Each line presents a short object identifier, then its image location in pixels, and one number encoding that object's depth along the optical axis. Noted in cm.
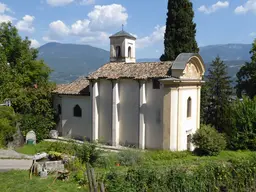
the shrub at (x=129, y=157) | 1789
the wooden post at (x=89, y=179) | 1085
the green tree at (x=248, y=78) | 3462
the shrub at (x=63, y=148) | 1808
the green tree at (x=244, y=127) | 2544
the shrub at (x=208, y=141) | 2297
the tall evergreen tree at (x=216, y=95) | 3222
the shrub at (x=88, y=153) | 1733
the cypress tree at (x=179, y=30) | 2925
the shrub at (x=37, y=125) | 2750
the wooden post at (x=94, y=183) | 1039
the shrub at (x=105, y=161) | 1723
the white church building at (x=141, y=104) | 2309
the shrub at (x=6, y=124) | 2367
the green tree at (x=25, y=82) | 2867
